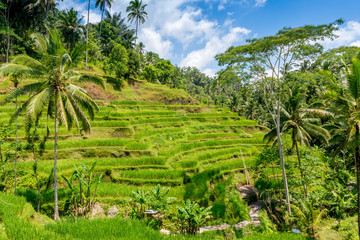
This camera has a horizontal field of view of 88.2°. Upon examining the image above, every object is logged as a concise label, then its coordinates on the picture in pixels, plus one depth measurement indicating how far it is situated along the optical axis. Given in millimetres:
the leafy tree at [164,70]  40375
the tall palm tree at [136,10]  38844
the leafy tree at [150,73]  36084
